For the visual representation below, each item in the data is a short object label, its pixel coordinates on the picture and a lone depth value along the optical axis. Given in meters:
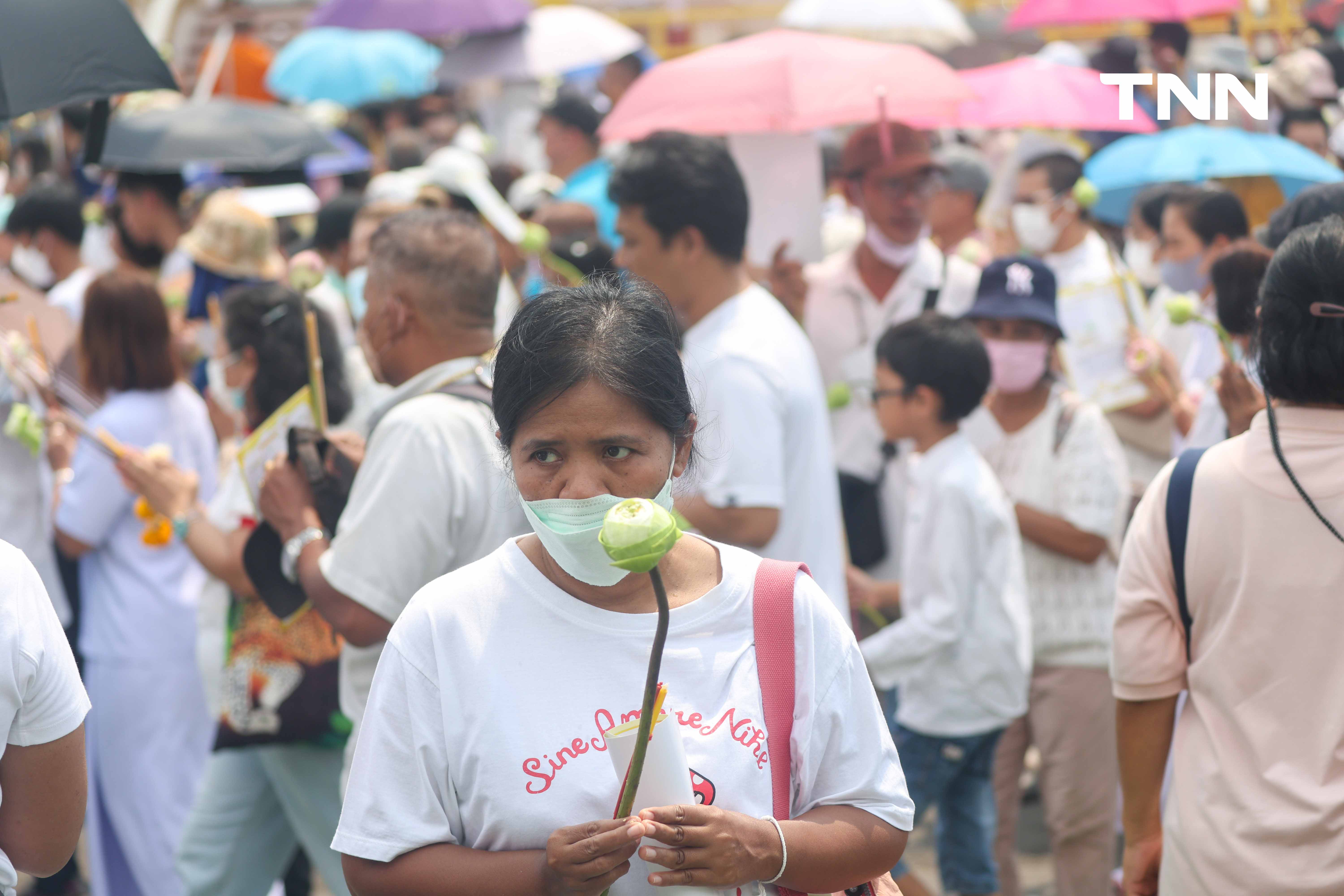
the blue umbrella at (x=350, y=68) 11.55
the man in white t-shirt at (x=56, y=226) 6.70
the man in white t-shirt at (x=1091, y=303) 4.96
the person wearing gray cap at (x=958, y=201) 6.90
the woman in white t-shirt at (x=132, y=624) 4.60
